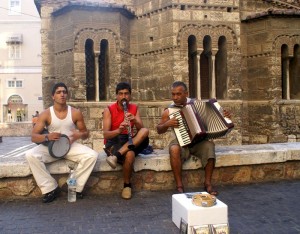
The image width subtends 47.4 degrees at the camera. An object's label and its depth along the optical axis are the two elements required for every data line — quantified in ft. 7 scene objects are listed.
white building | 114.73
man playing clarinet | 15.76
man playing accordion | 16.37
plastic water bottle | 15.11
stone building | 36.99
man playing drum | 15.11
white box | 10.74
